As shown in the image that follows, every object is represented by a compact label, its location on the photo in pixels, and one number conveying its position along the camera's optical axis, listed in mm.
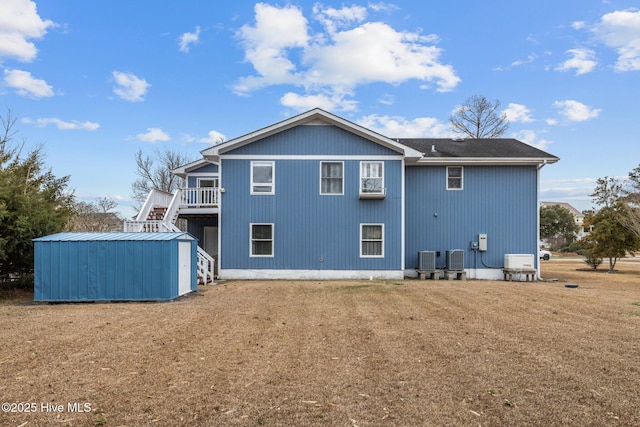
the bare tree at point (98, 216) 27266
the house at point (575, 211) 75475
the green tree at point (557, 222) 49312
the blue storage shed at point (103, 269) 10250
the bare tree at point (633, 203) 20234
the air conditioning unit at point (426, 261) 15875
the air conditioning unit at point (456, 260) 15992
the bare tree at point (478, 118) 32438
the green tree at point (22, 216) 11250
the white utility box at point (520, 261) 15953
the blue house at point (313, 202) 15523
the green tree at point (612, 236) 22406
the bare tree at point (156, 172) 39156
